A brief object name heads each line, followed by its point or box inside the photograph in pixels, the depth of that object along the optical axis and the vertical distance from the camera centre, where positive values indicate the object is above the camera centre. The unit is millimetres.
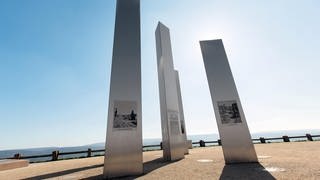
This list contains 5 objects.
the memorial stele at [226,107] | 7672 +1561
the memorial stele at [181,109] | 13738 +2867
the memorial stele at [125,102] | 6445 +1780
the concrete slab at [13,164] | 10237 -389
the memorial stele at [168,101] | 10047 +2612
